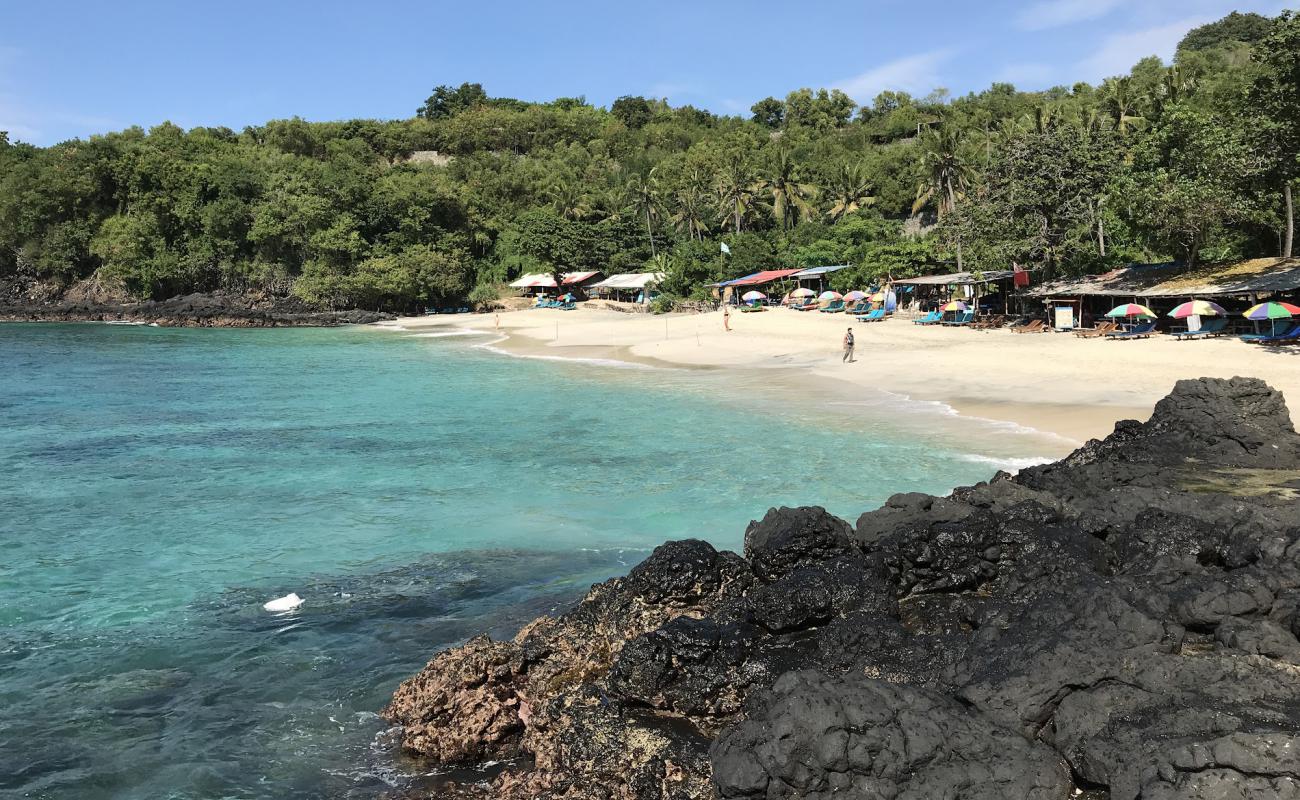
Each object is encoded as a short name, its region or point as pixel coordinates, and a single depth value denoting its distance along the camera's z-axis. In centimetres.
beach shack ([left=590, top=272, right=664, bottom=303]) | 6594
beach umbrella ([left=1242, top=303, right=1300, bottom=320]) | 2677
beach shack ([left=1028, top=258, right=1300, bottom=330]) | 2975
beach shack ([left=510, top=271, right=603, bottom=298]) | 7169
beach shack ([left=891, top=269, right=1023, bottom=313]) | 4235
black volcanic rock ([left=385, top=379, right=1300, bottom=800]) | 493
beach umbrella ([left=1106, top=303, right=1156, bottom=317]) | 3139
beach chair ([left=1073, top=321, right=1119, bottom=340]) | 3303
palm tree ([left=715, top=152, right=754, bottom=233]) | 7106
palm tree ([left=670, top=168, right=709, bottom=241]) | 7219
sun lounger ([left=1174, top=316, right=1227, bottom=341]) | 2986
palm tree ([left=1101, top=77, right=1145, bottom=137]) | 5916
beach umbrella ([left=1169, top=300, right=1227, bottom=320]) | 3003
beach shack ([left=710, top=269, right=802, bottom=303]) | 5812
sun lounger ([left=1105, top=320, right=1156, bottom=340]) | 3144
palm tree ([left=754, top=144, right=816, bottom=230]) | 7112
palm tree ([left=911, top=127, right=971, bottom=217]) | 5612
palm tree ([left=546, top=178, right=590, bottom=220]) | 8062
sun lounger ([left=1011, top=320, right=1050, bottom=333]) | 3627
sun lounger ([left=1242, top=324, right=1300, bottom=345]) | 2628
